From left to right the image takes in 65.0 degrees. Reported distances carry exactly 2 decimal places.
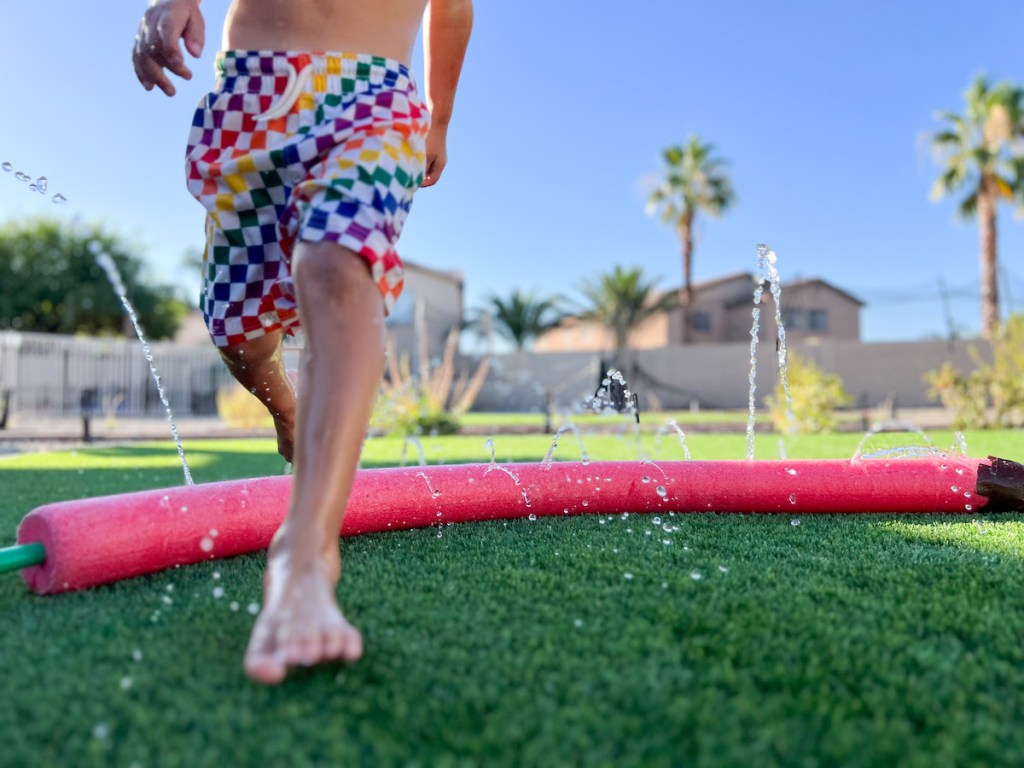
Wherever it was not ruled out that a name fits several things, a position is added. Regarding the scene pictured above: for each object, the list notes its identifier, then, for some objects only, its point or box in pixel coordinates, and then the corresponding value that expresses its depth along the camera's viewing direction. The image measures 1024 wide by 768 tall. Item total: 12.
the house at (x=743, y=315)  33.75
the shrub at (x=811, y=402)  10.55
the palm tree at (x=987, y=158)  21.25
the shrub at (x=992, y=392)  10.46
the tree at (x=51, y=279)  24.97
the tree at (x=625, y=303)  29.44
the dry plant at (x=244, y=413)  13.16
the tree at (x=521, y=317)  32.72
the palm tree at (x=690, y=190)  29.67
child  1.15
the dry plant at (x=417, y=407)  10.12
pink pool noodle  1.99
